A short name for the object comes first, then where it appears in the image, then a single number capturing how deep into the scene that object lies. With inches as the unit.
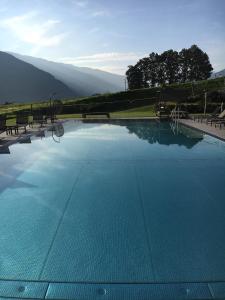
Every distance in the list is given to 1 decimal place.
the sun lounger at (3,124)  267.6
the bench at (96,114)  494.8
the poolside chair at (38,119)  390.1
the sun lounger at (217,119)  340.8
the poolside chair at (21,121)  332.3
